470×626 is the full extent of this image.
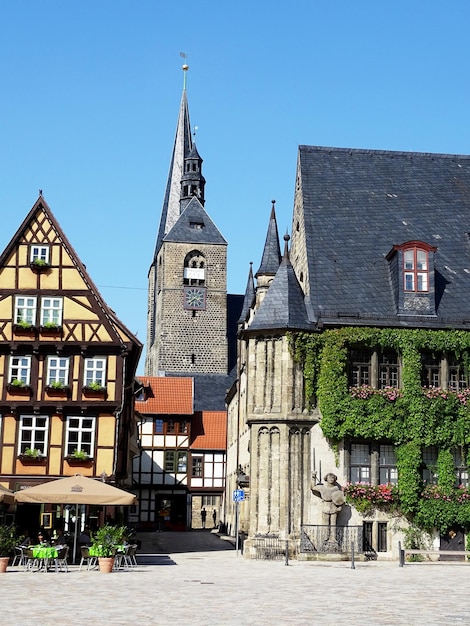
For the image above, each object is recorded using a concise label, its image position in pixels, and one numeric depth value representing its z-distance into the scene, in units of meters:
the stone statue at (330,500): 30.06
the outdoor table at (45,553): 23.58
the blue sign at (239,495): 32.22
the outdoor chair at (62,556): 24.17
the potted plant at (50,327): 32.50
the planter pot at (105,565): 23.56
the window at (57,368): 32.62
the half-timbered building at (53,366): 31.81
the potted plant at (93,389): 31.98
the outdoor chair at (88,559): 24.51
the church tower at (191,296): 83.25
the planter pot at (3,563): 22.98
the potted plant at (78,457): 31.53
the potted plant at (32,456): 31.44
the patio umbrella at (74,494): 24.72
